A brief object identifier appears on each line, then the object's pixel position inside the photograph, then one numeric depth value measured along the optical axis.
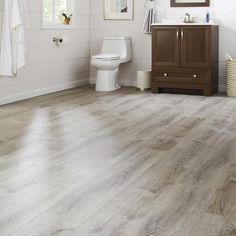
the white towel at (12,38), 5.10
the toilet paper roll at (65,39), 6.33
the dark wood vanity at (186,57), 5.91
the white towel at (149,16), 6.60
